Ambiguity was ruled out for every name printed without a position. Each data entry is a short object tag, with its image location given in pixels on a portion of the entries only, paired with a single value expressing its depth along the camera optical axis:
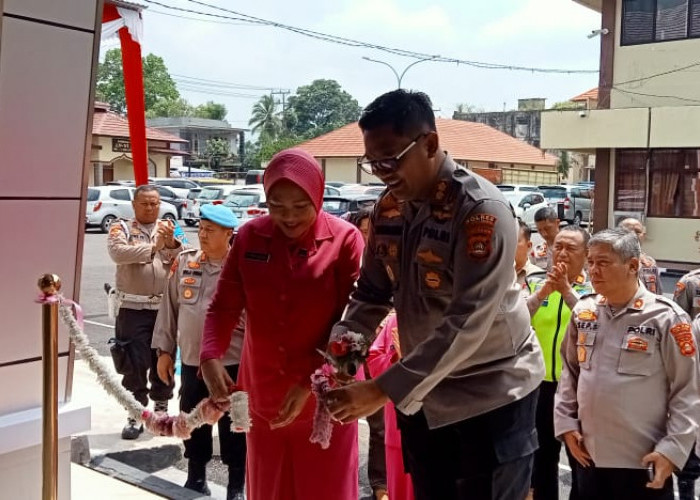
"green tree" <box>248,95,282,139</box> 75.19
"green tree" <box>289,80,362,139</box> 76.38
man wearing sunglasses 1.85
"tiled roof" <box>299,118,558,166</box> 37.00
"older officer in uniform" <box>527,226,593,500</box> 3.75
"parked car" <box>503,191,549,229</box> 24.34
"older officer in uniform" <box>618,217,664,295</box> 5.08
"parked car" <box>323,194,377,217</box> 15.38
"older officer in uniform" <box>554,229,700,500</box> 2.83
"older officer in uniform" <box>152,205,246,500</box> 4.15
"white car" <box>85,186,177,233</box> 21.98
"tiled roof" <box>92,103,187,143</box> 29.36
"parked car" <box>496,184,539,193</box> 27.45
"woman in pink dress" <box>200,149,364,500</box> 2.63
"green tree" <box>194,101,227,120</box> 82.44
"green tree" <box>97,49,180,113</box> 56.61
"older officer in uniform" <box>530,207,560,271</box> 5.61
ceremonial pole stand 2.39
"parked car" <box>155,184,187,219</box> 24.88
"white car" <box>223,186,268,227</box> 20.70
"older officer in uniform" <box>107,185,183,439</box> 5.00
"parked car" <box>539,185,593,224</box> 25.86
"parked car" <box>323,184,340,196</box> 22.77
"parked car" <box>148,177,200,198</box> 30.00
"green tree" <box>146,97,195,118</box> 75.19
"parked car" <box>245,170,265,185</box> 35.25
